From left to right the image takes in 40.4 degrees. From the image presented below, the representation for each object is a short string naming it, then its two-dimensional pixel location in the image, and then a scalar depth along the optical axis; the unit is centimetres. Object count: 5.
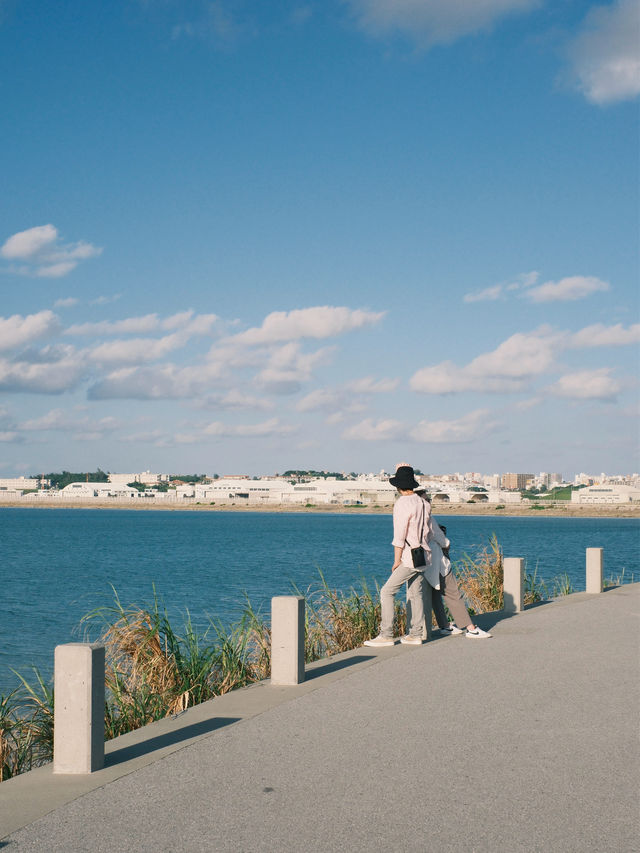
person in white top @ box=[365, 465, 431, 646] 996
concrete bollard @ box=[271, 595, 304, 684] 823
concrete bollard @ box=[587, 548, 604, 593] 1705
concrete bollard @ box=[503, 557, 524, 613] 1373
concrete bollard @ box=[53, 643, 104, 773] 555
